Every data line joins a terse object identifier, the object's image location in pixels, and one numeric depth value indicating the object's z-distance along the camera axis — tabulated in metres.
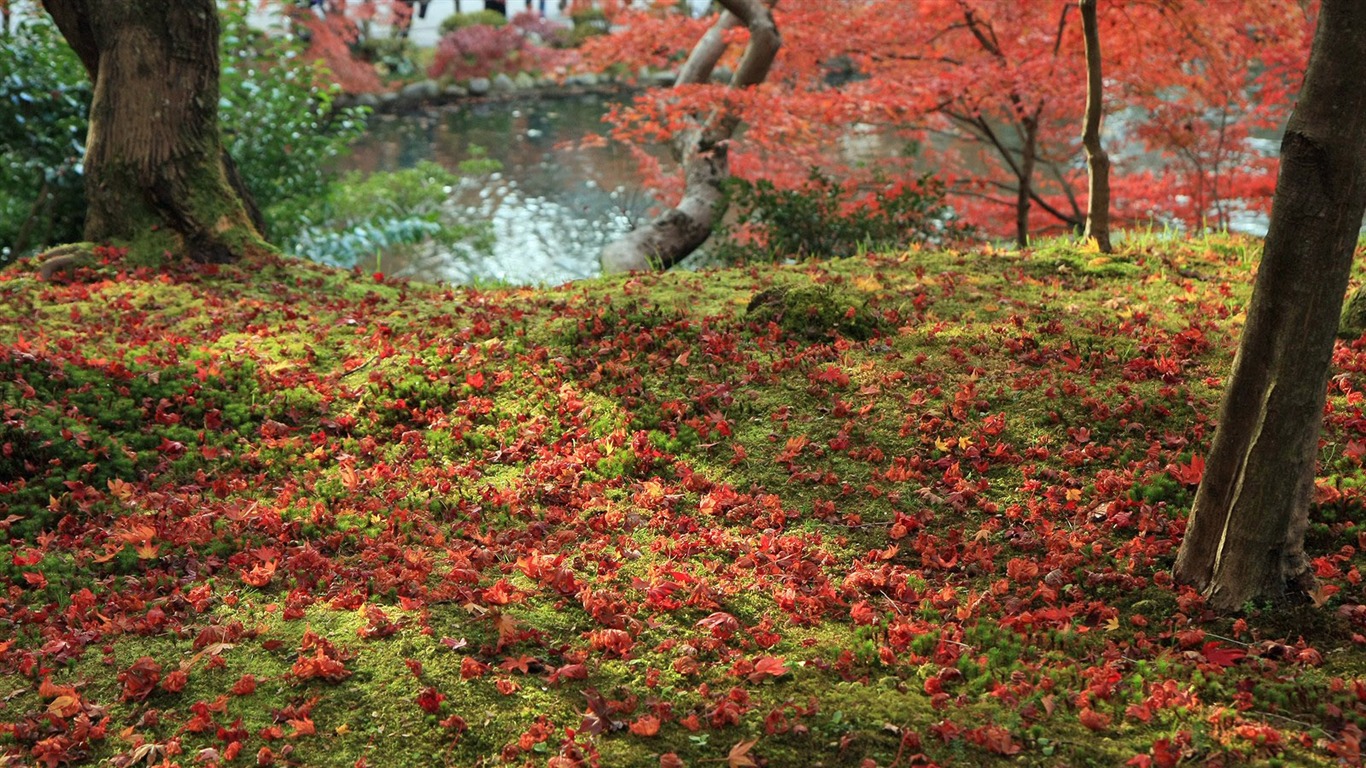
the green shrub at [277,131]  11.30
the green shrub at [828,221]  9.25
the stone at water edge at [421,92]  25.47
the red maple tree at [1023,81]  10.13
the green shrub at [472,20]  29.00
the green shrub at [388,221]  12.38
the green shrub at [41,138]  9.81
